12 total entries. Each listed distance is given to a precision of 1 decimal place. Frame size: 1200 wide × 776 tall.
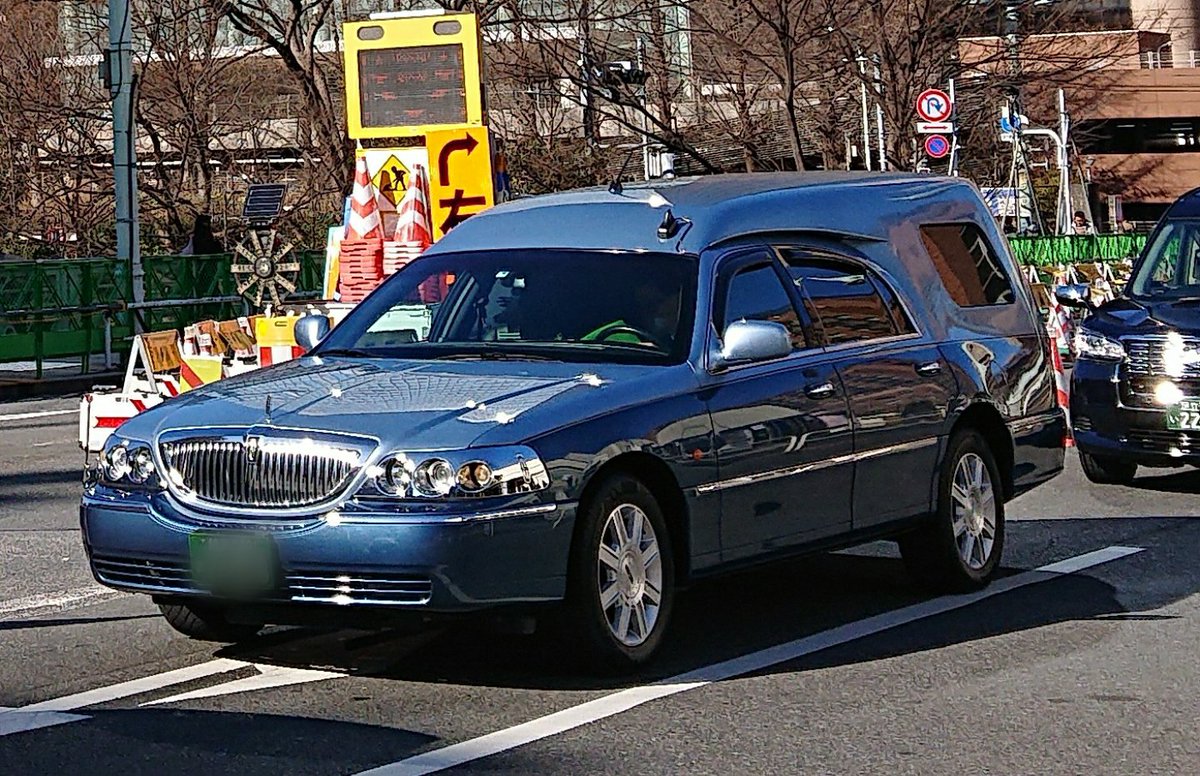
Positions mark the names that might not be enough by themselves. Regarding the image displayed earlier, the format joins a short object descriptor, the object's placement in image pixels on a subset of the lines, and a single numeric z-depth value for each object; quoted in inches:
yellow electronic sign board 906.7
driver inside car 312.7
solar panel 1258.0
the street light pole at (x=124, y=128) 1157.7
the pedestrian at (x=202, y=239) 1423.5
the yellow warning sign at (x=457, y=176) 876.6
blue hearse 267.9
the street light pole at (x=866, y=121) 1307.6
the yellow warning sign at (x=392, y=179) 900.6
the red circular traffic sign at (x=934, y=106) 1051.3
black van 491.2
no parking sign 1043.3
